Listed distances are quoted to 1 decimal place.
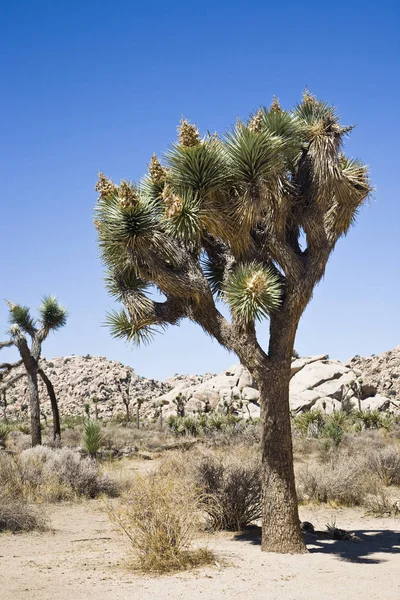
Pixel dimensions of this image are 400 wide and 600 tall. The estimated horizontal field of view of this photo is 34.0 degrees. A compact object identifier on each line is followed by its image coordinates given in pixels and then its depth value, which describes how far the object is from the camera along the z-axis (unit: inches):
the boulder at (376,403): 1531.7
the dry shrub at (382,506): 487.8
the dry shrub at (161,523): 310.8
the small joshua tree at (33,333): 818.8
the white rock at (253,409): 1535.1
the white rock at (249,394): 1627.7
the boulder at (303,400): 1470.2
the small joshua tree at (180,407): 1437.0
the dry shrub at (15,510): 430.0
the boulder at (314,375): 1595.7
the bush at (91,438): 805.9
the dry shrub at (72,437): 959.7
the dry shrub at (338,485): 517.0
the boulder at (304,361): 1750.7
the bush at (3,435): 951.2
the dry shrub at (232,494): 428.8
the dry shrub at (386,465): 600.9
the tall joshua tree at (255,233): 352.2
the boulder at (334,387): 1562.5
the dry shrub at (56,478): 537.3
